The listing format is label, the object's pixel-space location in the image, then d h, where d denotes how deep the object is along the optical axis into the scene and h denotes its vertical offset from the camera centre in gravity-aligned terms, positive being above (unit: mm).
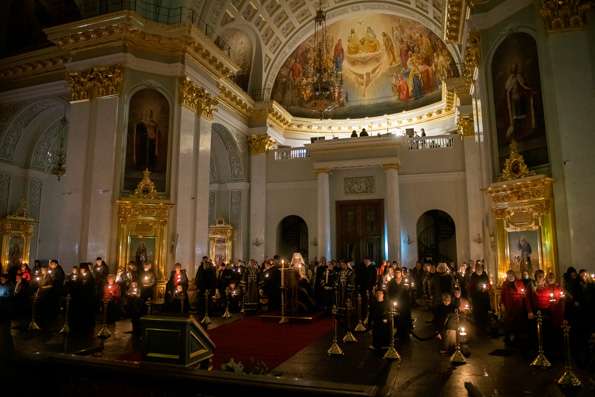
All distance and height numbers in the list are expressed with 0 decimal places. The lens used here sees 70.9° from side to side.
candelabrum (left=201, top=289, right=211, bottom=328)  11214 -1792
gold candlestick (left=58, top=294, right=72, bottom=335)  9145 -1568
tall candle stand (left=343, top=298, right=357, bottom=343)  9387 -1822
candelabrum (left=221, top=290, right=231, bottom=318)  12797 -1665
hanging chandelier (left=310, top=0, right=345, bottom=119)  16703 +8409
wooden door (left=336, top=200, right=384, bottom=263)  20047 +1157
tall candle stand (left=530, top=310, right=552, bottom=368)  6969 -1801
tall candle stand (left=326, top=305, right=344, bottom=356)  8078 -1869
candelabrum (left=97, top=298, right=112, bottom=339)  9328 -1756
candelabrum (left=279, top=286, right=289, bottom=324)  11817 -1547
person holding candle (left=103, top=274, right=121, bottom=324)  11492 -1200
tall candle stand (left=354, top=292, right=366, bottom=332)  10760 -1819
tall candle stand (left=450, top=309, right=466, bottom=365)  7375 -1742
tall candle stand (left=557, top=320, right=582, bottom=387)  5941 -1781
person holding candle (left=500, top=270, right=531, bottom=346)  8539 -1133
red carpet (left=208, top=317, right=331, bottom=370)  7902 -1931
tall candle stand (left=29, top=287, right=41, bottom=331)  10431 -1613
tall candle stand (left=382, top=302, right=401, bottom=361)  7742 -1819
